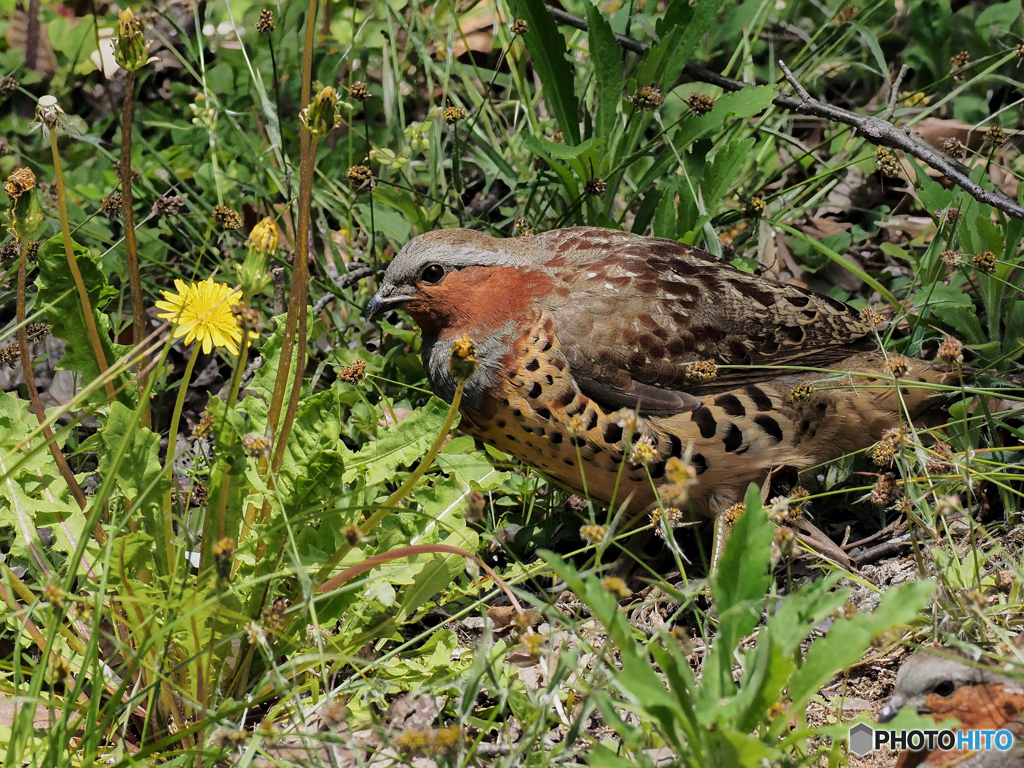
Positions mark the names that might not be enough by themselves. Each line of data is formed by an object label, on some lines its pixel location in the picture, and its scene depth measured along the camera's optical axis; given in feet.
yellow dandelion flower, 20.56
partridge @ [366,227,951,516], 26.55
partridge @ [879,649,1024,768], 16.76
